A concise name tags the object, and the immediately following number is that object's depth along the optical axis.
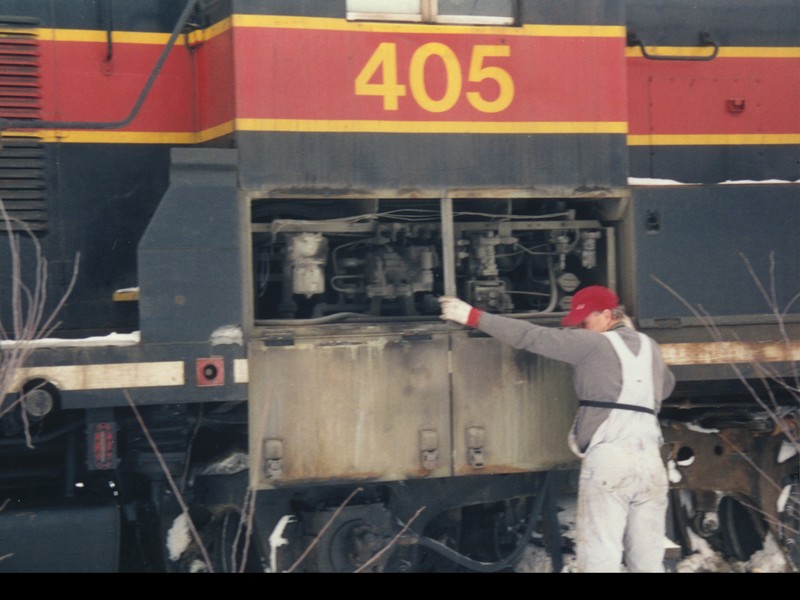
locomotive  9.23
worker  9.48
